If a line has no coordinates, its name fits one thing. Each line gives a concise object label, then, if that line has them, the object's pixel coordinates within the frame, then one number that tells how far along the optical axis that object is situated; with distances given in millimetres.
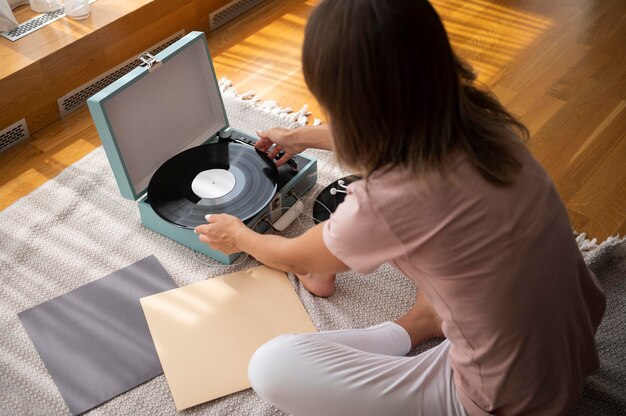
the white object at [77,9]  2115
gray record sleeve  1403
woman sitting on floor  856
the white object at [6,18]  2033
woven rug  1379
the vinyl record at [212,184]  1554
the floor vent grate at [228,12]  2490
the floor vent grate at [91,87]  2107
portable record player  1542
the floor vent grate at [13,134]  1969
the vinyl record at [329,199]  1724
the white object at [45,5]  2166
